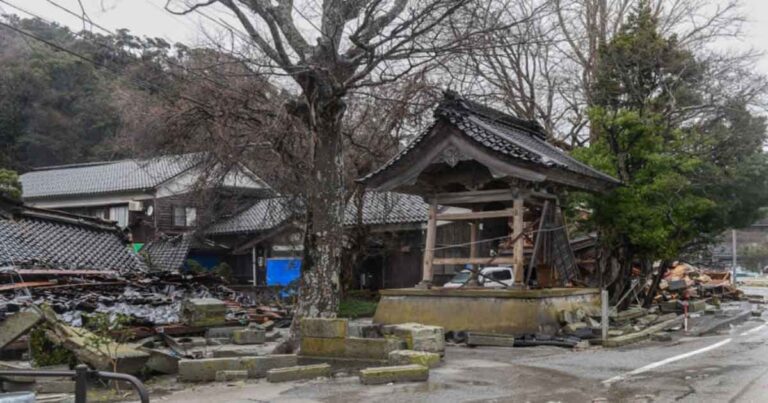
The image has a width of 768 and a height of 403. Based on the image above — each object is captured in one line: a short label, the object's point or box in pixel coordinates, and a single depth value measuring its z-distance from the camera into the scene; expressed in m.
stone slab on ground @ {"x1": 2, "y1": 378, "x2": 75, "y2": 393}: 9.70
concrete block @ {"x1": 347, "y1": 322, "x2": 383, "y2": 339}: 12.78
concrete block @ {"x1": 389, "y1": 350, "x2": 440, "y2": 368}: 10.44
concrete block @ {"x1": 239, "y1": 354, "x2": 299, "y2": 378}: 10.68
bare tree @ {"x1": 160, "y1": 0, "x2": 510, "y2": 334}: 12.68
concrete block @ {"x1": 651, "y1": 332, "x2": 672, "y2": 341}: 15.09
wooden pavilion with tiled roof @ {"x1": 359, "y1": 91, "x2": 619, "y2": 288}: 14.91
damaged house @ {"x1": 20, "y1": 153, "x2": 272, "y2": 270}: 35.31
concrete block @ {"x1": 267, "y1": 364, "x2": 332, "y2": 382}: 10.07
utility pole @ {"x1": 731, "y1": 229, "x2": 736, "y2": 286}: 41.26
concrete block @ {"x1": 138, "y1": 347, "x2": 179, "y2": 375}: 11.44
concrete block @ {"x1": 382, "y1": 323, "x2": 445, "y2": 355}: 11.67
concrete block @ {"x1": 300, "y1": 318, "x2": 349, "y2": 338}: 11.83
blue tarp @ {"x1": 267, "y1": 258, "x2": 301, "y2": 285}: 34.47
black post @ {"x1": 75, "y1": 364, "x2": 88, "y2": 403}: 4.91
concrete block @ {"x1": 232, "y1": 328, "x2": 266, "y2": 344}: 16.08
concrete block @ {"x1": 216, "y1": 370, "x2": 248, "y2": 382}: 10.44
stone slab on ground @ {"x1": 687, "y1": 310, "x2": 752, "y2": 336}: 16.56
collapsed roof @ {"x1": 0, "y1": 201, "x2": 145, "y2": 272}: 20.34
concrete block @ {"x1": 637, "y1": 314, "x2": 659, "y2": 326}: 17.56
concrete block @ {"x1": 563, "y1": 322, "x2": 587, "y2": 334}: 14.79
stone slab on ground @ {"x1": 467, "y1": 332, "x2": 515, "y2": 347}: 14.05
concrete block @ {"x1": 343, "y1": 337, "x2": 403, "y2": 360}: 11.38
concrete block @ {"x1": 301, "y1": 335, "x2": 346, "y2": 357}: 11.81
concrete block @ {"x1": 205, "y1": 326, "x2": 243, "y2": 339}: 16.80
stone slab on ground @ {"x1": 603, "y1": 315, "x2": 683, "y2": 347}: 13.91
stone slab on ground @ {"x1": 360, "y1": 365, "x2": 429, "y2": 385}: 9.64
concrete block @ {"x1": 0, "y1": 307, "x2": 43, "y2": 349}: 10.73
